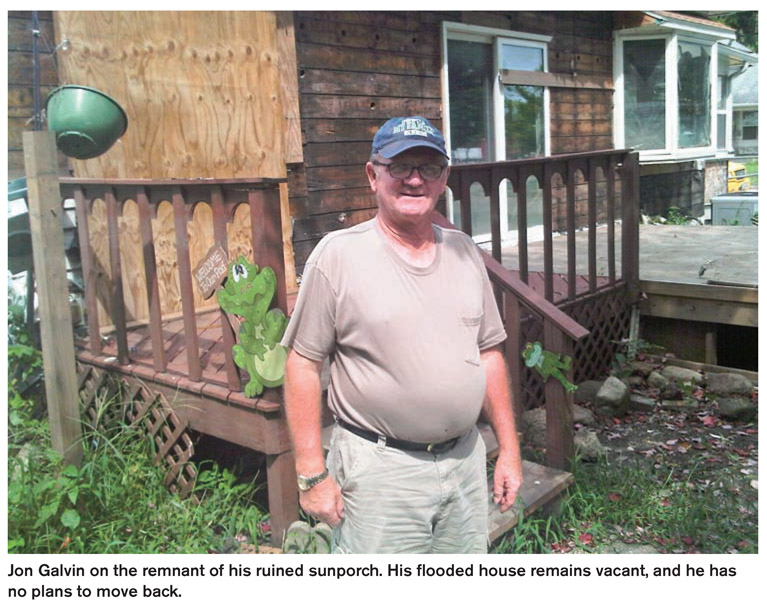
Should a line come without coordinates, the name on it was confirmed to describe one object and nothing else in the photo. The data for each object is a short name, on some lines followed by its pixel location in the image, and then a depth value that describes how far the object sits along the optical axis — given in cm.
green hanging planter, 350
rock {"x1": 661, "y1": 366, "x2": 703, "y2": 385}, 497
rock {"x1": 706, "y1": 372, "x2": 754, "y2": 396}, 471
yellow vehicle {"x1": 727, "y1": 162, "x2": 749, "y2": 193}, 1159
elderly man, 207
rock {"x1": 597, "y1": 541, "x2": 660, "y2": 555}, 310
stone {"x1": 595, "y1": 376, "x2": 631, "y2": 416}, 461
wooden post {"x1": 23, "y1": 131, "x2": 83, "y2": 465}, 292
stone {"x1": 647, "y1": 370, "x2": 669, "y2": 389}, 498
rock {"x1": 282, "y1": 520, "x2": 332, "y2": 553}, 298
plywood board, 400
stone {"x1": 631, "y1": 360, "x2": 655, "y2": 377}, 520
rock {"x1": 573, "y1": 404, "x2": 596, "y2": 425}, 444
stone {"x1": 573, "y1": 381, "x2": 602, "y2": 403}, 478
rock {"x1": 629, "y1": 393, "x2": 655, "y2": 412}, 473
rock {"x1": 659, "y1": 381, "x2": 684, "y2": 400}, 484
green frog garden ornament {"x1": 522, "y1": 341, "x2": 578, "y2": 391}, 333
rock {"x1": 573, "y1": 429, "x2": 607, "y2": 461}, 380
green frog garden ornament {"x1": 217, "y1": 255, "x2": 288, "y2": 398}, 296
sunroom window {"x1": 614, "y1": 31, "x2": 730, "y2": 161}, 868
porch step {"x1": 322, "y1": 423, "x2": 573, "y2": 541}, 291
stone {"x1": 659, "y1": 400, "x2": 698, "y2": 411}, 473
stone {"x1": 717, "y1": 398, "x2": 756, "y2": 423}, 450
